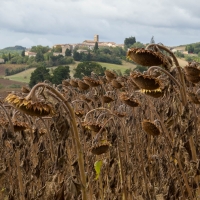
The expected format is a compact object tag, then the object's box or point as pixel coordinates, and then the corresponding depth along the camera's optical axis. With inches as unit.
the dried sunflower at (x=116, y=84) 447.5
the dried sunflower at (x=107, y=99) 382.4
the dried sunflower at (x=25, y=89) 513.9
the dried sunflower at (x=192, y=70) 217.0
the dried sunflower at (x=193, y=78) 222.6
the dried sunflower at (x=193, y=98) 227.6
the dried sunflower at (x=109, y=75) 514.8
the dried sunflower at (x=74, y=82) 527.1
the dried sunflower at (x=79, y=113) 298.8
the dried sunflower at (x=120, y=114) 318.0
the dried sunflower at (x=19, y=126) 222.2
